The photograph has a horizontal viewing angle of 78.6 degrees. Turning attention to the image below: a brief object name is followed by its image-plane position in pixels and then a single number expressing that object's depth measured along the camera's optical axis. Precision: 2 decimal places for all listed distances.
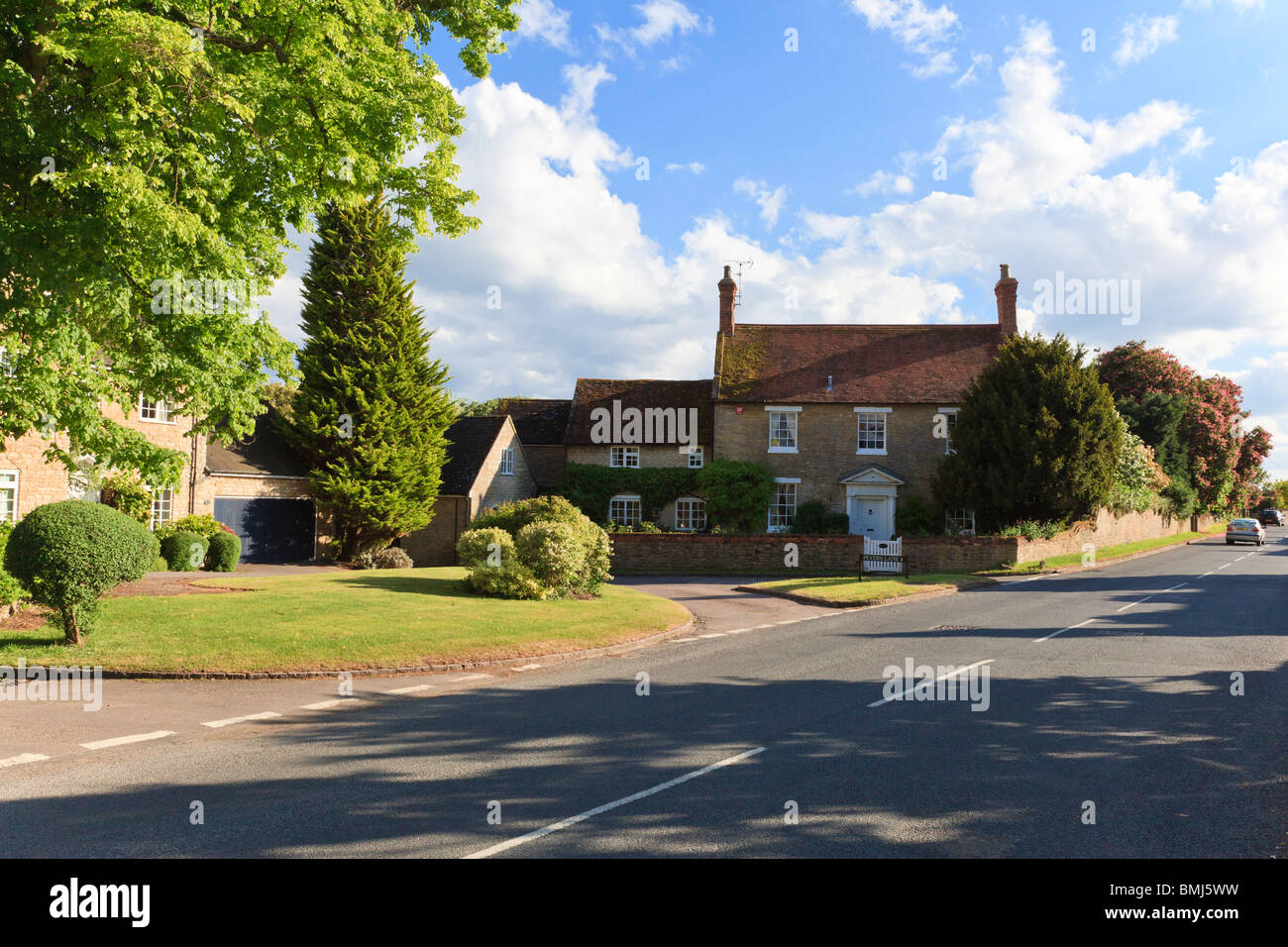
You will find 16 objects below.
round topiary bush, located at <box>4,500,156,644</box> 10.74
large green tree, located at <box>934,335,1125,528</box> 30.88
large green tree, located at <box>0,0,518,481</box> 10.11
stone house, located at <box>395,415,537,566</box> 35.44
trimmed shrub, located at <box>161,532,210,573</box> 24.44
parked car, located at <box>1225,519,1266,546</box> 48.12
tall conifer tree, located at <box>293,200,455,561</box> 30.28
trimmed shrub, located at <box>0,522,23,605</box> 12.78
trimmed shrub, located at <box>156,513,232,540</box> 25.22
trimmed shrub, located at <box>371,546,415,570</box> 30.61
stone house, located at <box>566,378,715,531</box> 37.25
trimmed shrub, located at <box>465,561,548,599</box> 18.05
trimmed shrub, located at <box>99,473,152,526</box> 24.36
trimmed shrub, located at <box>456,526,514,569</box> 19.48
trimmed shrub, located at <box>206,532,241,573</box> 25.52
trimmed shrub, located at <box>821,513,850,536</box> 35.44
